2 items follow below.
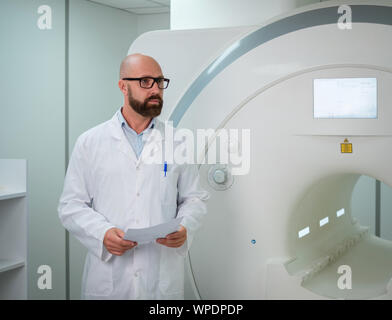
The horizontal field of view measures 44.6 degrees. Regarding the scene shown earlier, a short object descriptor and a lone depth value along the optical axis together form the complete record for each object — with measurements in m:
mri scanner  1.72
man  1.65
